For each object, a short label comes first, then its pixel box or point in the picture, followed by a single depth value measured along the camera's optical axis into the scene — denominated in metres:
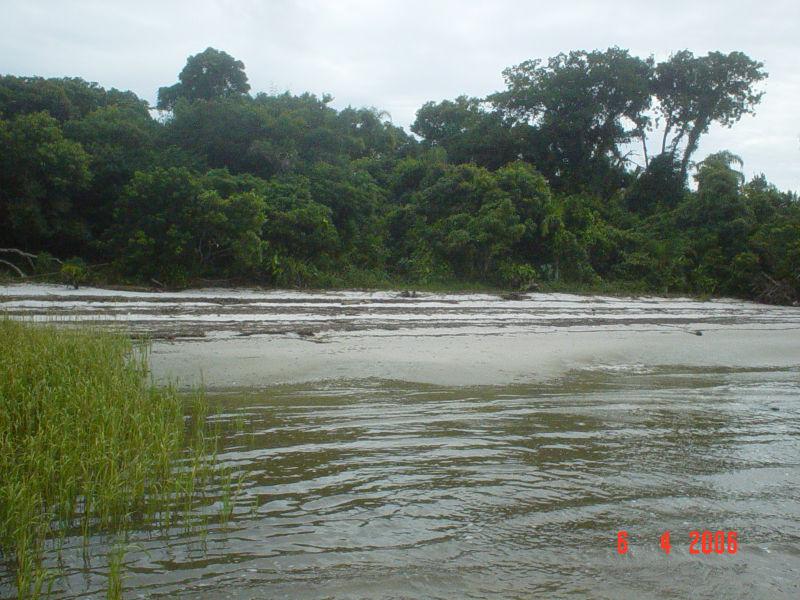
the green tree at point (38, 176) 16.06
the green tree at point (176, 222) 16.31
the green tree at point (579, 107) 28.58
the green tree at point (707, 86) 29.55
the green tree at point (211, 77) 26.22
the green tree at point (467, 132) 28.80
